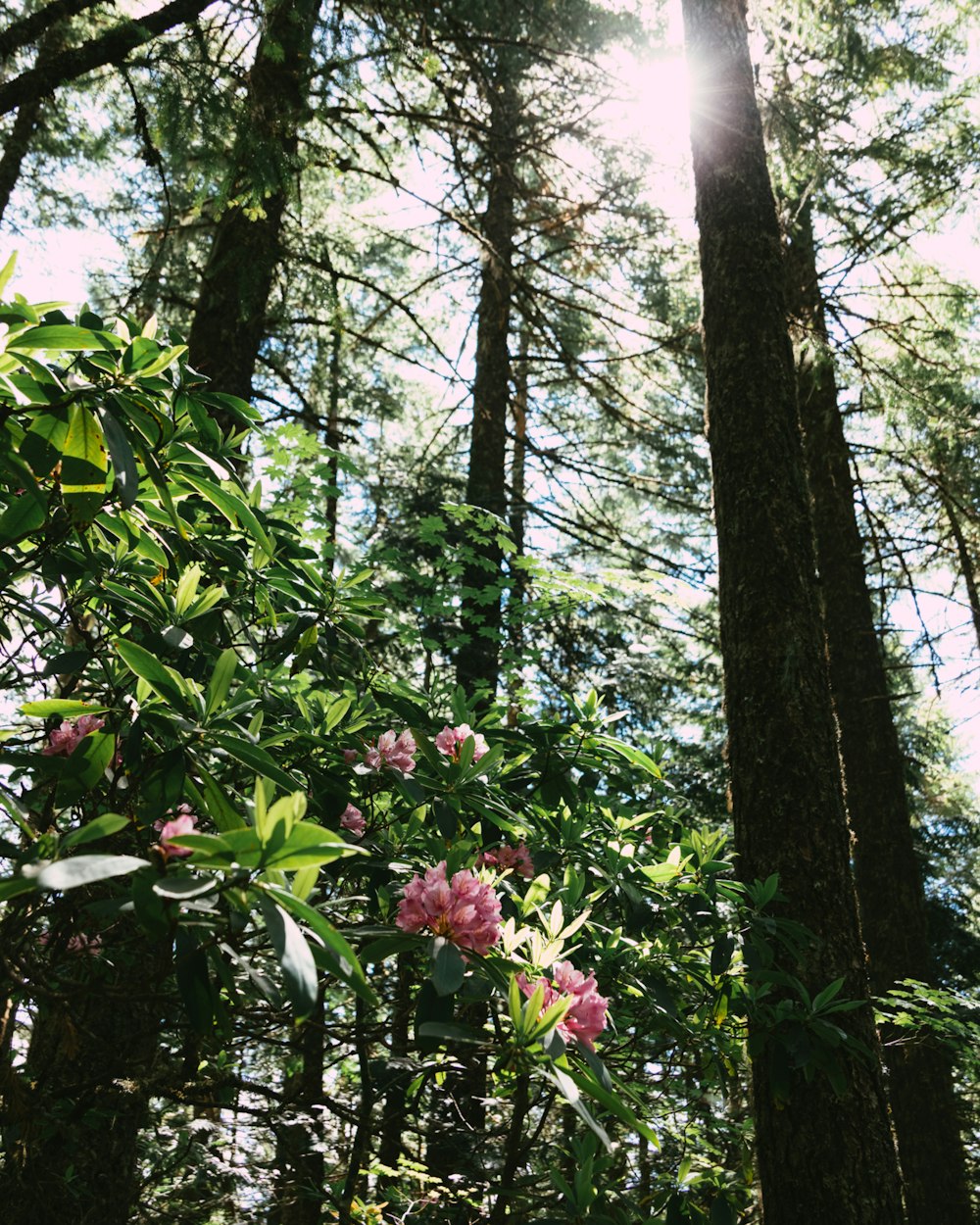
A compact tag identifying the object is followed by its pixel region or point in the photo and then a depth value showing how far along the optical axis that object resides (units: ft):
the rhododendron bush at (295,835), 4.13
